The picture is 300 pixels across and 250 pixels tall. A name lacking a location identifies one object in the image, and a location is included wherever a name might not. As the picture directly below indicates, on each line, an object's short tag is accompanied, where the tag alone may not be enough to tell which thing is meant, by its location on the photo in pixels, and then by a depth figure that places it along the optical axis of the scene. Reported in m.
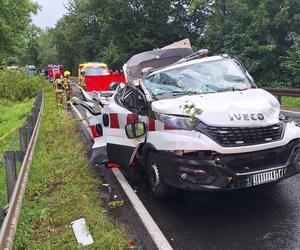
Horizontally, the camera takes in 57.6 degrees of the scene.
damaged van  3.15
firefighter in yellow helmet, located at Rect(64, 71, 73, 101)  13.07
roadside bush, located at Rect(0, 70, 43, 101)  16.19
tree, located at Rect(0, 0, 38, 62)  24.65
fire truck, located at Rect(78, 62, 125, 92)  11.91
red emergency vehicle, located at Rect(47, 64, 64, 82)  28.71
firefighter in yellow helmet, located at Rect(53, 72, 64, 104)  12.68
